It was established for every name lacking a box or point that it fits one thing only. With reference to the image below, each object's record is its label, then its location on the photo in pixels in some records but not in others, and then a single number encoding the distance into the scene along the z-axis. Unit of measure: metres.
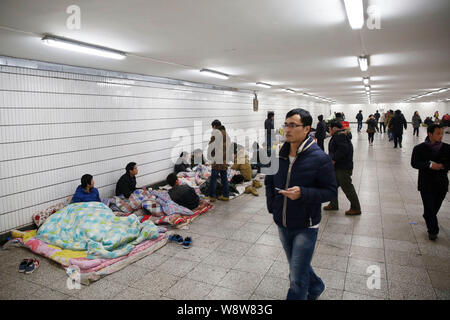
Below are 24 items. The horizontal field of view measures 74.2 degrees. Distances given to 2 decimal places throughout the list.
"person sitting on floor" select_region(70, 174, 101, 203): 5.77
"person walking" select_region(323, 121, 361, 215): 5.75
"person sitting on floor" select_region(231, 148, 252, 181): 9.05
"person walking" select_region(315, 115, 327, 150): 11.98
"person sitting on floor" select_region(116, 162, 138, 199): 6.89
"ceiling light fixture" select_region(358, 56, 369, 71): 6.70
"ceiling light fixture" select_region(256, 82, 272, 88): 11.60
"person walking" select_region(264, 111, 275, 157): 12.12
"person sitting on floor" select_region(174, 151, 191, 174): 9.55
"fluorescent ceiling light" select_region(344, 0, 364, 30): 3.38
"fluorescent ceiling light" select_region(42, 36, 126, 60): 4.30
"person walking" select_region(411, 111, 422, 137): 22.15
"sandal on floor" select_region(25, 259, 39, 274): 4.11
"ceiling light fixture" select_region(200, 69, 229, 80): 8.05
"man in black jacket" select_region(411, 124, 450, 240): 4.36
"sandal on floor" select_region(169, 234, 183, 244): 4.98
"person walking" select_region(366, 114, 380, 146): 18.50
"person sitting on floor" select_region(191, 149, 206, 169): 10.34
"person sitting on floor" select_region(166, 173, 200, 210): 6.53
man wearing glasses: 2.64
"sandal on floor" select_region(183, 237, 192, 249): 4.82
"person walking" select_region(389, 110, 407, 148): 15.13
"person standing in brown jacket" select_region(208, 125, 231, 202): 7.12
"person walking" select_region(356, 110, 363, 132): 28.01
